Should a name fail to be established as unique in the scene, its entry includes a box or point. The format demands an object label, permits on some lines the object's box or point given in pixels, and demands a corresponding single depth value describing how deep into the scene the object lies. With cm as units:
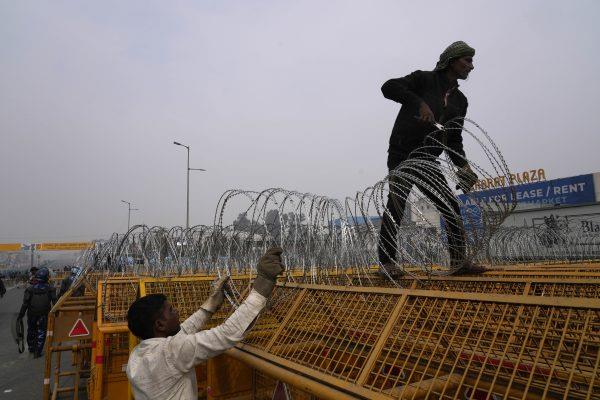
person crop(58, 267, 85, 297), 1148
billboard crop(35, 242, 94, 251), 4659
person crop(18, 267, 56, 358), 991
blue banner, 2412
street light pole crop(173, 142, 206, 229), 2377
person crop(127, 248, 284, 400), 240
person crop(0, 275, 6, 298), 2278
